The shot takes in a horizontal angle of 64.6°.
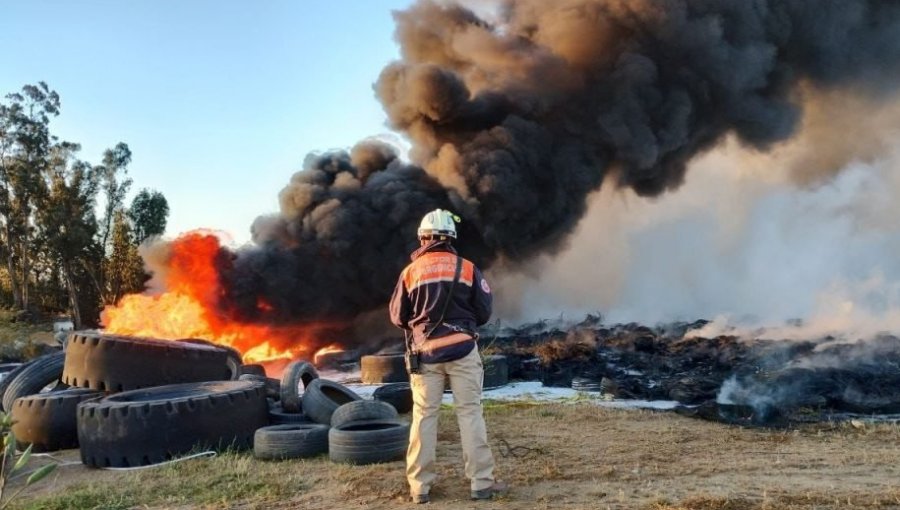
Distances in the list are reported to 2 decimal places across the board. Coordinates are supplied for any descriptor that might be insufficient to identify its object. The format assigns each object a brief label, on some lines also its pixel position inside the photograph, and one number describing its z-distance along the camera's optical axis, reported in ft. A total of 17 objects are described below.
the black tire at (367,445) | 21.08
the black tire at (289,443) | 22.52
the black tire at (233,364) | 32.53
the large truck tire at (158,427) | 22.45
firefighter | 16.74
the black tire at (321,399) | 26.45
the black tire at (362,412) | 23.11
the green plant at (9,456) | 8.90
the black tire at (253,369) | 40.81
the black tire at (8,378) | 32.01
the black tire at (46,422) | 25.86
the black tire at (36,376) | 30.60
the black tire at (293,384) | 28.50
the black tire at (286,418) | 27.04
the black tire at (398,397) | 31.81
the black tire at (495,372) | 39.68
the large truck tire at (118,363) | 28.14
